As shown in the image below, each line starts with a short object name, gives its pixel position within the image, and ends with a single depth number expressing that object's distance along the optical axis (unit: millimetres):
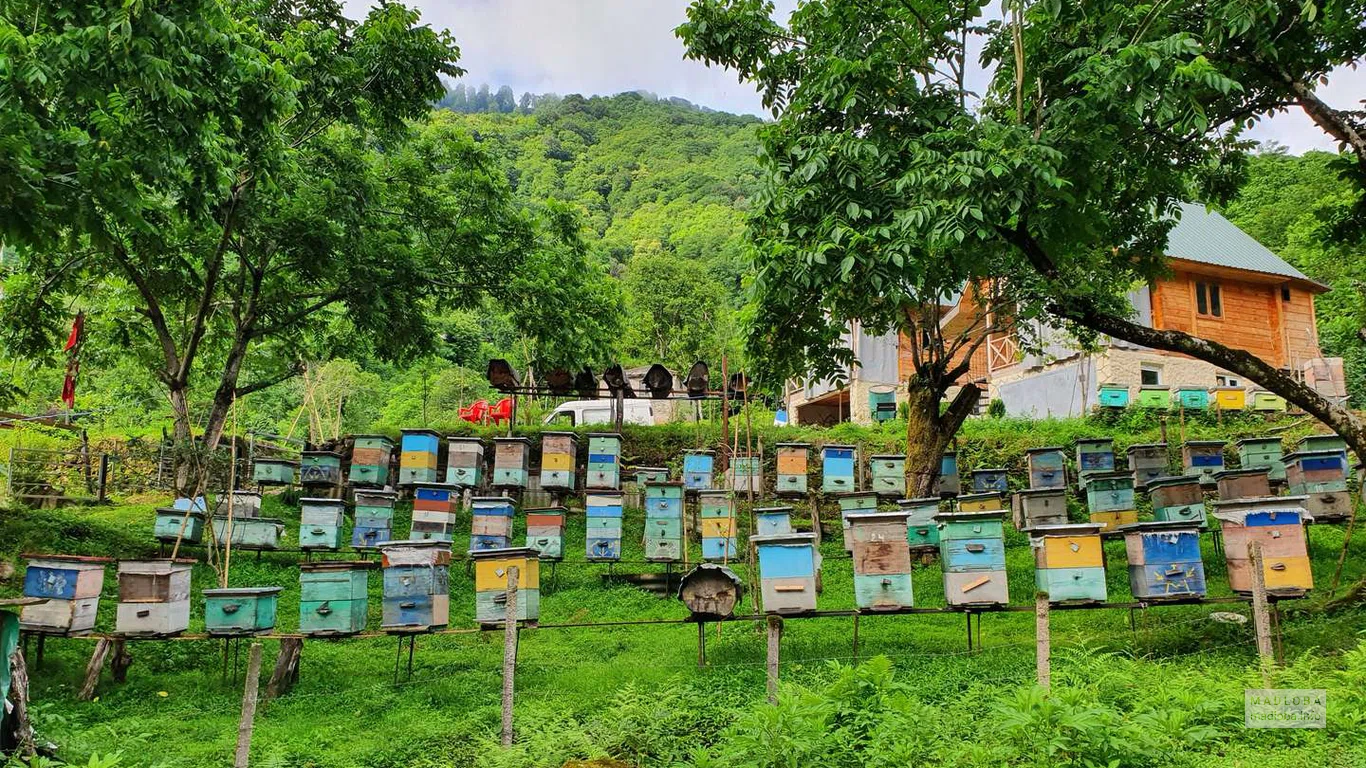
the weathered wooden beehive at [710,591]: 9836
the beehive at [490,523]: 13438
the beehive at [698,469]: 15617
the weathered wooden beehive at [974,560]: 9227
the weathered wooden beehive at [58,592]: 9289
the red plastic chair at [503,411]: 25906
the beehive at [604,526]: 13461
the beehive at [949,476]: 16177
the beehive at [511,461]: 15891
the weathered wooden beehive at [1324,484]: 12531
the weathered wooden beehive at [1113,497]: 13758
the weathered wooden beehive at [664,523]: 13188
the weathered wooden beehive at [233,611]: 9414
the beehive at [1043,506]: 14344
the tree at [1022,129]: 8688
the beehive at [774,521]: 12492
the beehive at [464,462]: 16094
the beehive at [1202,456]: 15562
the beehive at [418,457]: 16078
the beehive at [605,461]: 15041
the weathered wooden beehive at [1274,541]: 8930
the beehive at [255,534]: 14672
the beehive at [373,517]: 14039
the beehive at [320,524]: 13992
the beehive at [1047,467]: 15773
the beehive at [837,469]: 14617
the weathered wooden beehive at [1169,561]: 9258
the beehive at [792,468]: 14906
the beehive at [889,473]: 15000
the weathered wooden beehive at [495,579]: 9711
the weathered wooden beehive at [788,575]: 9227
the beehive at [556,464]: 15672
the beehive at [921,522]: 13008
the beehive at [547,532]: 13508
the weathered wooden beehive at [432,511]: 13922
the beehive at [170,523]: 14289
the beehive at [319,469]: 17609
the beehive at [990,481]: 16031
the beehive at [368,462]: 17047
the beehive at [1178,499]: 12938
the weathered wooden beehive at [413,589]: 9805
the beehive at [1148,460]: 15625
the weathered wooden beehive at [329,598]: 9594
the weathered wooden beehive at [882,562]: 9258
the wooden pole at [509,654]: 7641
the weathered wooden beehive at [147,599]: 9430
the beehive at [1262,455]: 15398
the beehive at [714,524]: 13695
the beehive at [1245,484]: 13125
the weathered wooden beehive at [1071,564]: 9016
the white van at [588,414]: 28406
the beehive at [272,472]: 17922
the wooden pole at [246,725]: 6820
